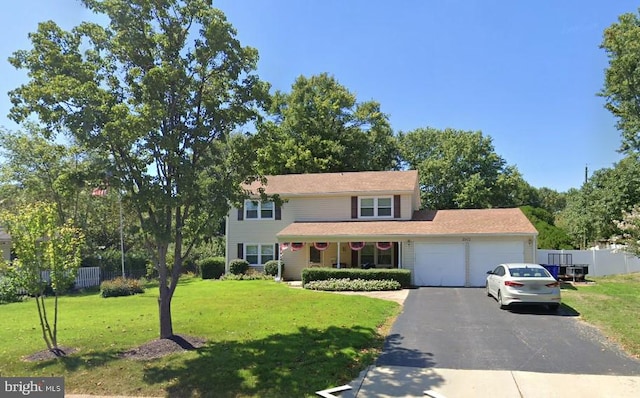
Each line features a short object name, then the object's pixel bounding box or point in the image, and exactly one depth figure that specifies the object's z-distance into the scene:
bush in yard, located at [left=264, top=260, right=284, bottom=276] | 27.22
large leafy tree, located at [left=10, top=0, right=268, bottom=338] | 8.52
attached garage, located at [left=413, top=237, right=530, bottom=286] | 22.22
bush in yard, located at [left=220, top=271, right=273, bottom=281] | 26.88
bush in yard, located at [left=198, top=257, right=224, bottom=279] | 29.12
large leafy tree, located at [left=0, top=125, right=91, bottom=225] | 29.80
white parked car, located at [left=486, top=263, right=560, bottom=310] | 13.87
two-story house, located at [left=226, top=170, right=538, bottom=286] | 22.53
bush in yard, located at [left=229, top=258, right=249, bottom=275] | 27.92
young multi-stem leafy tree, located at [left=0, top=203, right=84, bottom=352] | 8.74
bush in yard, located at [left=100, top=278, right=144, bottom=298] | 21.16
